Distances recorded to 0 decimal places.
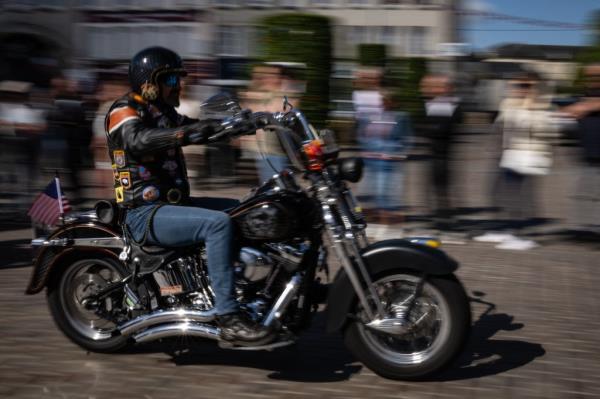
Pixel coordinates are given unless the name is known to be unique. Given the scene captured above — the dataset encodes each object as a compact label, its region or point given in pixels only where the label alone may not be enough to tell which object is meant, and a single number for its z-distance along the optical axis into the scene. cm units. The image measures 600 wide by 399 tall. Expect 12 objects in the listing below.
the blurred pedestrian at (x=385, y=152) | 922
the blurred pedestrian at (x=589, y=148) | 834
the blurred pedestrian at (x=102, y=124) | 1015
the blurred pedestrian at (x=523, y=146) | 878
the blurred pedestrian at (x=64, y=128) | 992
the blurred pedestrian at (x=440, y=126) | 905
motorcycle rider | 455
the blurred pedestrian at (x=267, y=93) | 875
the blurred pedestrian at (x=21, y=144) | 1006
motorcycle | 452
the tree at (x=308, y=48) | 1341
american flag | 516
